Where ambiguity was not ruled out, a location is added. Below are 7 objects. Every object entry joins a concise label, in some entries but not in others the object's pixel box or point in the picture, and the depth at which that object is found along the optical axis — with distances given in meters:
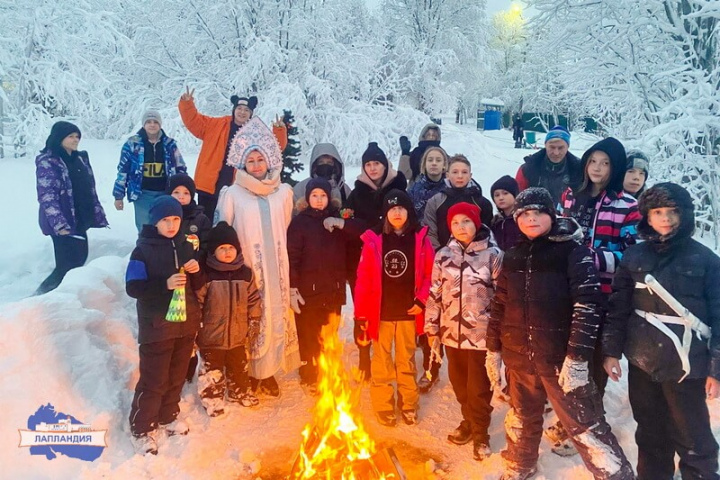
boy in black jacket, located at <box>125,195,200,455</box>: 3.59
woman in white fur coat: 4.31
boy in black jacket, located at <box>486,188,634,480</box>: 2.95
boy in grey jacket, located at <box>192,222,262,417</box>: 4.00
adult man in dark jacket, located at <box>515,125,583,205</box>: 4.53
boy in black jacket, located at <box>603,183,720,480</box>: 2.78
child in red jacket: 4.11
